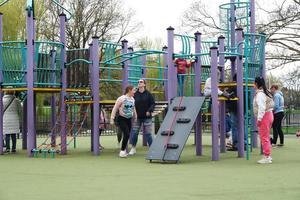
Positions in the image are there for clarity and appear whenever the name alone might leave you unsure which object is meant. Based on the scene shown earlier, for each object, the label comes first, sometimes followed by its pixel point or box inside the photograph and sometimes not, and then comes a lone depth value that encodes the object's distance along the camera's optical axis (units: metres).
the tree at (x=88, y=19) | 39.84
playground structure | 12.67
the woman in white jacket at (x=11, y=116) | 14.55
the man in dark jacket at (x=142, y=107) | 13.66
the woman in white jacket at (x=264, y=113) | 11.09
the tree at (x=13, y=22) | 35.41
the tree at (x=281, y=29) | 32.69
